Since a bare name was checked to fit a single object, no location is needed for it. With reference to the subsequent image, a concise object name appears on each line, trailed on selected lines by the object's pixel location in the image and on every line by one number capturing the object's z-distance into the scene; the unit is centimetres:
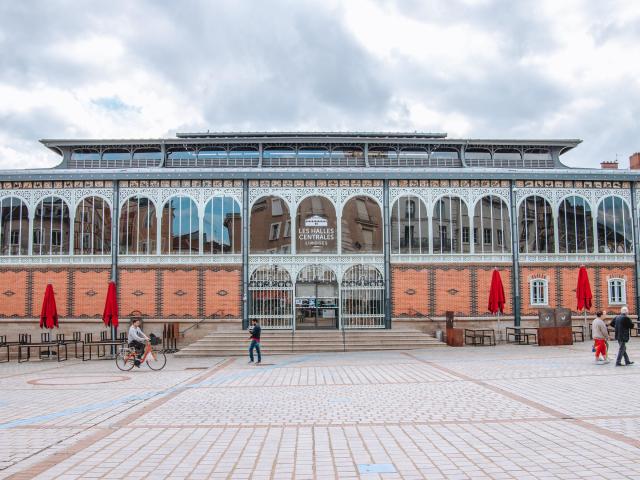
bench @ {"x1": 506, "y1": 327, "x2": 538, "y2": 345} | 2752
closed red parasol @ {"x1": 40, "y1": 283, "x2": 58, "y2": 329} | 2495
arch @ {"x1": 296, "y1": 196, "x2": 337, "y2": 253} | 2952
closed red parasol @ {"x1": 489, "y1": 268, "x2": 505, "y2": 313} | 2653
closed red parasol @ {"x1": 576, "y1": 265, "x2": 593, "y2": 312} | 2575
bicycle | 1984
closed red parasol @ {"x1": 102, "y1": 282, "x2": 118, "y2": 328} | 2497
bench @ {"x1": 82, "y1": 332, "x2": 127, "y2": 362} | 2480
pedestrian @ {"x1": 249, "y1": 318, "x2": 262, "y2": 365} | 2134
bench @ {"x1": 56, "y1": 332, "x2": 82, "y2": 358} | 2792
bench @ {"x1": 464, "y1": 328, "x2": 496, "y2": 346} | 2731
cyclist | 2000
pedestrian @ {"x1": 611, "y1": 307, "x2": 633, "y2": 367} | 1759
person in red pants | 1819
